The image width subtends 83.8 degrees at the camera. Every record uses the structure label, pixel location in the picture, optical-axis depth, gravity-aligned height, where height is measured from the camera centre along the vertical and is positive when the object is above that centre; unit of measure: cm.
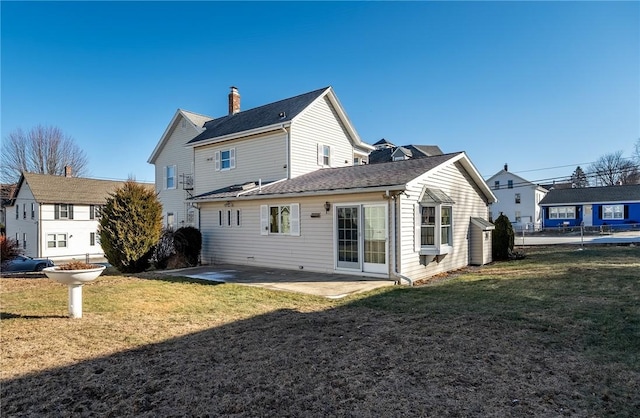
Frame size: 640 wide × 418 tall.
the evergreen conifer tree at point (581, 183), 6121 +524
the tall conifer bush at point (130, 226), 1299 -36
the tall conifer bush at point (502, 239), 1529 -113
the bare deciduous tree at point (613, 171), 5416 +632
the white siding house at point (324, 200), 1065 +51
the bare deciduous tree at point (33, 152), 3800 +714
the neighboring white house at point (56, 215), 3003 +20
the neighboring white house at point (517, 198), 4422 +194
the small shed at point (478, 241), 1416 -114
